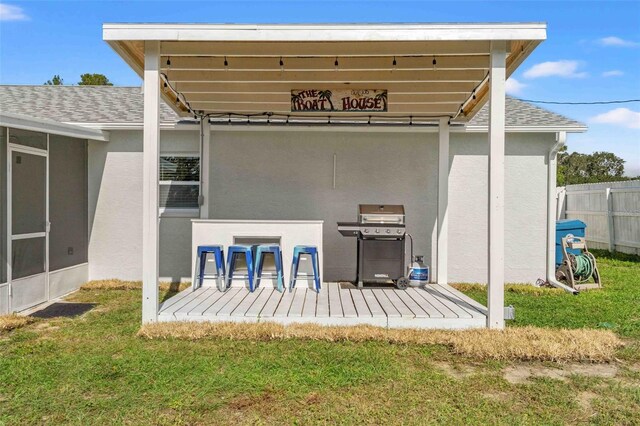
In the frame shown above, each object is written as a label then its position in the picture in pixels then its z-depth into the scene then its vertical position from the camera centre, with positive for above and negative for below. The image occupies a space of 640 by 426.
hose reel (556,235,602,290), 7.58 -0.94
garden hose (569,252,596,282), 7.70 -0.91
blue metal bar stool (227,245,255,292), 5.93 -0.64
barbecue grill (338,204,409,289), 6.23 -0.53
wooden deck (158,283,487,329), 4.75 -1.10
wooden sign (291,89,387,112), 6.07 +1.48
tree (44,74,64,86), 26.91 +7.68
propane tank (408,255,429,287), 6.49 -0.91
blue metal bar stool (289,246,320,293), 6.07 -0.70
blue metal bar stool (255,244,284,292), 6.04 -0.67
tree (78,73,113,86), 24.42 +7.06
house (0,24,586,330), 7.54 +0.52
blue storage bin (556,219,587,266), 8.31 -0.34
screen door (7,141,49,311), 5.79 -0.22
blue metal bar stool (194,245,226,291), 6.07 -0.71
